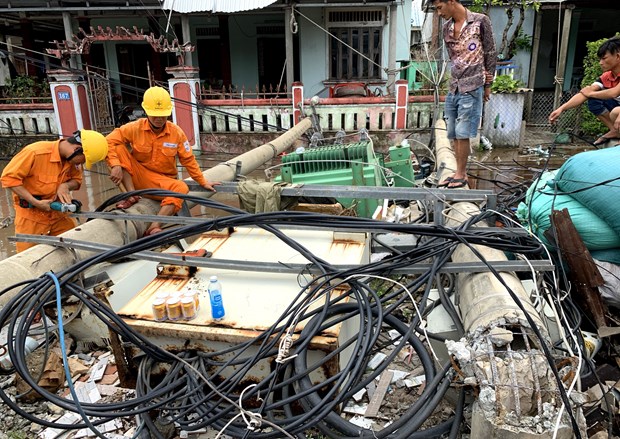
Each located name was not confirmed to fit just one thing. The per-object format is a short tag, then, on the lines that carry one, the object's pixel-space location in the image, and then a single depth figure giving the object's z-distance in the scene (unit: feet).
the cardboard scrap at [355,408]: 8.40
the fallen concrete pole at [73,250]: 8.69
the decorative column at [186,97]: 30.17
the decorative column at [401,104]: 28.94
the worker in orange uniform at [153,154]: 12.92
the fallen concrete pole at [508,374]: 5.14
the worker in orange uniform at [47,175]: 11.50
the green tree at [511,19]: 34.83
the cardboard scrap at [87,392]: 9.07
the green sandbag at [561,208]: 9.26
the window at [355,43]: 38.32
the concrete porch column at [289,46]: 33.58
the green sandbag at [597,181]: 9.05
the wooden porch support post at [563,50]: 34.45
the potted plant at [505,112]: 29.40
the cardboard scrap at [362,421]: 8.13
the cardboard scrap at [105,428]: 8.24
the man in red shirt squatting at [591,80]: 30.04
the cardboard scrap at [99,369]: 9.68
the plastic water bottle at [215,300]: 7.47
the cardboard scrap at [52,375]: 9.00
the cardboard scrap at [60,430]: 8.21
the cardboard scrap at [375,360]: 9.59
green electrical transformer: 16.48
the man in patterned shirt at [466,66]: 13.14
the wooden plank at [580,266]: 8.75
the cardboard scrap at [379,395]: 8.32
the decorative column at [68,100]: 30.60
